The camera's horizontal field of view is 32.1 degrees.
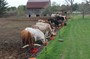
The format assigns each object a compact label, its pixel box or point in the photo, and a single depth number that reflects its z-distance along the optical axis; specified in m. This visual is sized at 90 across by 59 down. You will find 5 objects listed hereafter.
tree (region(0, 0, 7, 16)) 37.93
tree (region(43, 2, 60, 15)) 32.88
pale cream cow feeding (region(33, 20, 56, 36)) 9.99
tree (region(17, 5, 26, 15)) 39.47
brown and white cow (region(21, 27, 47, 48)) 7.12
